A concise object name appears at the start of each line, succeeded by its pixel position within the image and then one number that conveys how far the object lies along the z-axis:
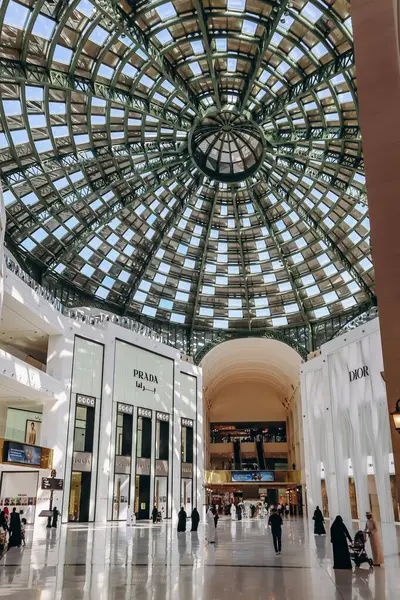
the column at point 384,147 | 6.09
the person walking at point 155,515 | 39.14
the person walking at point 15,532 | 18.48
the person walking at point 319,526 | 25.61
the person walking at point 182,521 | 26.55
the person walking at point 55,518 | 32.59
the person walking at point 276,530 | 16.75
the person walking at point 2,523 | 19.19
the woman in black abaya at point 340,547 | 13.27
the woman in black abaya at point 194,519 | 26.87
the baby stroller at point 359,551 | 13.53
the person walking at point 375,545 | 13.73
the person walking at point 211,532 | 20.22
